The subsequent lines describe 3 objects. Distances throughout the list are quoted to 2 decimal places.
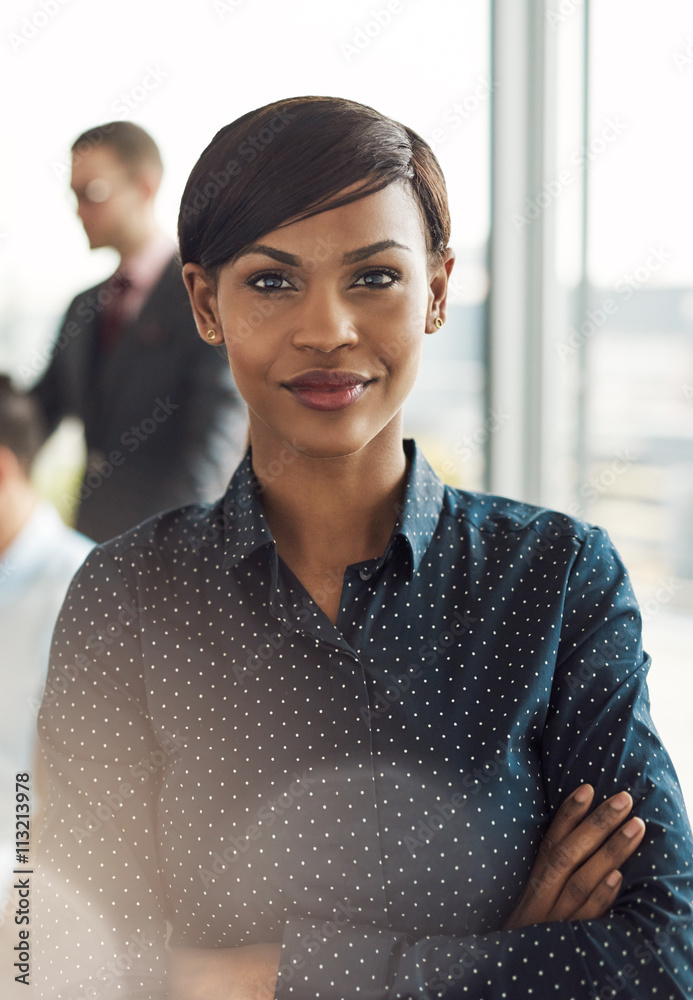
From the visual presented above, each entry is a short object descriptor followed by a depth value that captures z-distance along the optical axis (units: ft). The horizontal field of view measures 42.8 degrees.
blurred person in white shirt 5.55
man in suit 6.51
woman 2.96
